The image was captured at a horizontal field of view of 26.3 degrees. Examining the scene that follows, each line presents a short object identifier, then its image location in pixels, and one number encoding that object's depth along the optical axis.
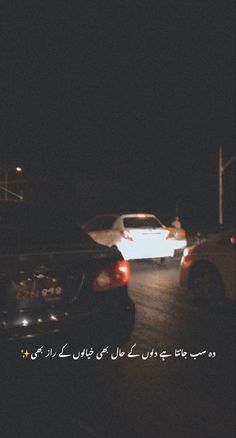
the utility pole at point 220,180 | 28.45
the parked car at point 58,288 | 3.55
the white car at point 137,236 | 12.40
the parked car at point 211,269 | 7.63
